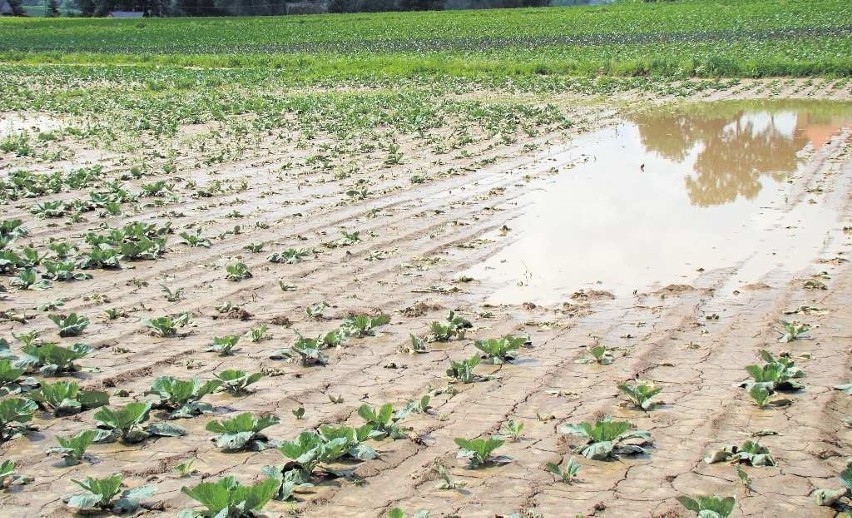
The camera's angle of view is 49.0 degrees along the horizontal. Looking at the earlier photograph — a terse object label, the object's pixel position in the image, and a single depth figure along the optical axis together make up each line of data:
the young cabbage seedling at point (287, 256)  9.17
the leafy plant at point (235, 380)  5.84
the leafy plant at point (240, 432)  5.00
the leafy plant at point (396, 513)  4.02
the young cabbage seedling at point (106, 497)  4.27
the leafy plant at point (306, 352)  6.42
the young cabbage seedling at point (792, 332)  6.64
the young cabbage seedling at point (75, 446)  4.86
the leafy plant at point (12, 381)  5.86
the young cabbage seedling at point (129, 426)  5.11
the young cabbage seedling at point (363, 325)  7.05
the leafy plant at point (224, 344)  6.62
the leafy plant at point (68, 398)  5.55
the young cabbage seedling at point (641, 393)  5.48
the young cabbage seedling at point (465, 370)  6.04
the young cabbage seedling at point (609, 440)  4.80
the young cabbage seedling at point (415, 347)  6.70
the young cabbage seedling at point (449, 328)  6.92
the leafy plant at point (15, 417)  5.18
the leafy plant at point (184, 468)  4.77
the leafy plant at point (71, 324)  6.97
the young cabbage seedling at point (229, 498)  4.15
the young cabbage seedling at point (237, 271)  8.57
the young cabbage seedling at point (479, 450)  4.71
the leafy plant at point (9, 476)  4.58
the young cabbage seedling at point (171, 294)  7.97
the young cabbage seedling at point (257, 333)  6.93
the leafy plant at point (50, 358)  6.20
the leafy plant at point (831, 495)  4.24
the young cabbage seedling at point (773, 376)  5.60
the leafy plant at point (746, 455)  4.65
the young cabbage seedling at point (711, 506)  4.00
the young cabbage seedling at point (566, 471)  4.55
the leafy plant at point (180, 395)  5.57
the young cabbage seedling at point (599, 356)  6.27
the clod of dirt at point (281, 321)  7.38
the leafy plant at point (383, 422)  5.14
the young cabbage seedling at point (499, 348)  6.38
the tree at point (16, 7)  84.74
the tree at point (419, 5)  74.62
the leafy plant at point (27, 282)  8.34
